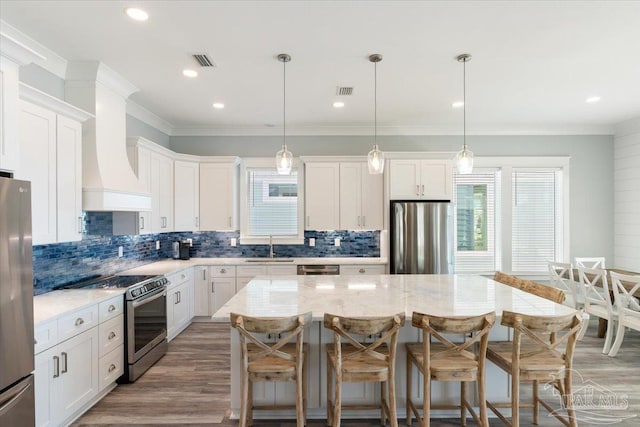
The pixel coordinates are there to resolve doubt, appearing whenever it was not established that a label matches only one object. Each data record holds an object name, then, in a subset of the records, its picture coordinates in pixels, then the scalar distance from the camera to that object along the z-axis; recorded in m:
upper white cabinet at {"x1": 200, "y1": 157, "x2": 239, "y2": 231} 5.35
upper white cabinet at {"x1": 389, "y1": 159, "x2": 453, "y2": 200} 5.08
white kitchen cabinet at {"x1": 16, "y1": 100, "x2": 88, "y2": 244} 2.53
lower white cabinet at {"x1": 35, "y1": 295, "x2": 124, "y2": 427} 2.28
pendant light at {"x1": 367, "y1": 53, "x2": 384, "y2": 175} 3.05
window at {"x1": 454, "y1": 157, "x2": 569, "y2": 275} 5.59
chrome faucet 5.43
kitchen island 2.42
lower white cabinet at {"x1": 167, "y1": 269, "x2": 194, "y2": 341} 4.29
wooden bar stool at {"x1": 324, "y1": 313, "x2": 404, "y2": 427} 2.12
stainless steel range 3.22
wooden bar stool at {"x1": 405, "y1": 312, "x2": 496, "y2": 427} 2.12
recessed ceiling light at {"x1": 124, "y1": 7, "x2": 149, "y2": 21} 2.34
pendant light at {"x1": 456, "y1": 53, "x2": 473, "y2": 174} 3.06
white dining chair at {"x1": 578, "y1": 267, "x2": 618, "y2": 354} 3.90
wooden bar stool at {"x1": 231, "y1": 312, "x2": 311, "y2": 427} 2.10
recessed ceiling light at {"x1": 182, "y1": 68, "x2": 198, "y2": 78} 3.35
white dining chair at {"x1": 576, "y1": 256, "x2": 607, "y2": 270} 4.98
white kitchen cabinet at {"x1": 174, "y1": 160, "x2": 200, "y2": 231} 5.03
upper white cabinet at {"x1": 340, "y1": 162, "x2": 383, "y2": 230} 5.31
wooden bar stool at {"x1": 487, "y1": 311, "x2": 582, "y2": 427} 2.13
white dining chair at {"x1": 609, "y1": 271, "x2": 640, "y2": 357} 3.62
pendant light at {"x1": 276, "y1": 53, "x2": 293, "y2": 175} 3.06
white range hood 3.18
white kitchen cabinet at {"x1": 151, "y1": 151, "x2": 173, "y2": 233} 4.46
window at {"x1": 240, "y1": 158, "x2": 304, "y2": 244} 5.53
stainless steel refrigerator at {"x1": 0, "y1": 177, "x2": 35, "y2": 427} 1.83
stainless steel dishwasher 5.03
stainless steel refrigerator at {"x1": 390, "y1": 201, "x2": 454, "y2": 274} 4.80
